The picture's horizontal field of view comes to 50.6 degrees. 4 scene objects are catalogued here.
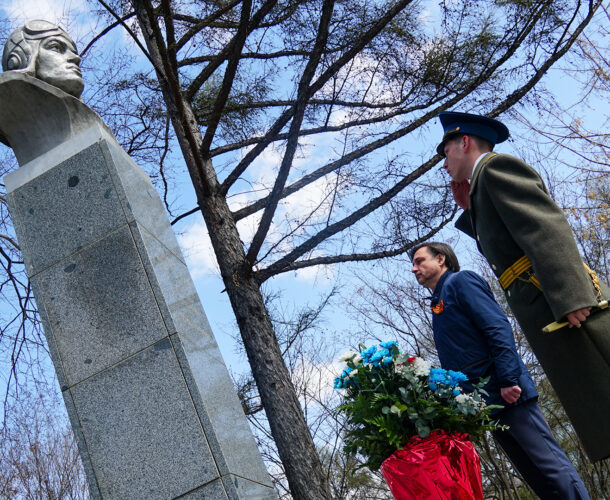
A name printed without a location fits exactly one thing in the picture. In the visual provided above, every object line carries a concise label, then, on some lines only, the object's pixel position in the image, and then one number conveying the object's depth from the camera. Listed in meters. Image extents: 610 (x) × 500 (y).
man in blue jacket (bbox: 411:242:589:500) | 2.79
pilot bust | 3.51
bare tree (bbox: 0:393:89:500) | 12.85
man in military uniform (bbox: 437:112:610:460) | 2.35
